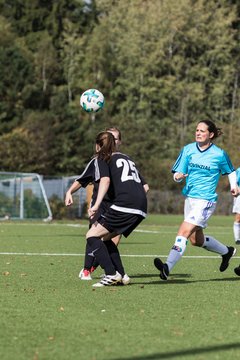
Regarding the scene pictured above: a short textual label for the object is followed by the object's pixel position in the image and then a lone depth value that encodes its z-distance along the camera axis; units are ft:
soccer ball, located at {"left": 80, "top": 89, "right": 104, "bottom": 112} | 48.62
